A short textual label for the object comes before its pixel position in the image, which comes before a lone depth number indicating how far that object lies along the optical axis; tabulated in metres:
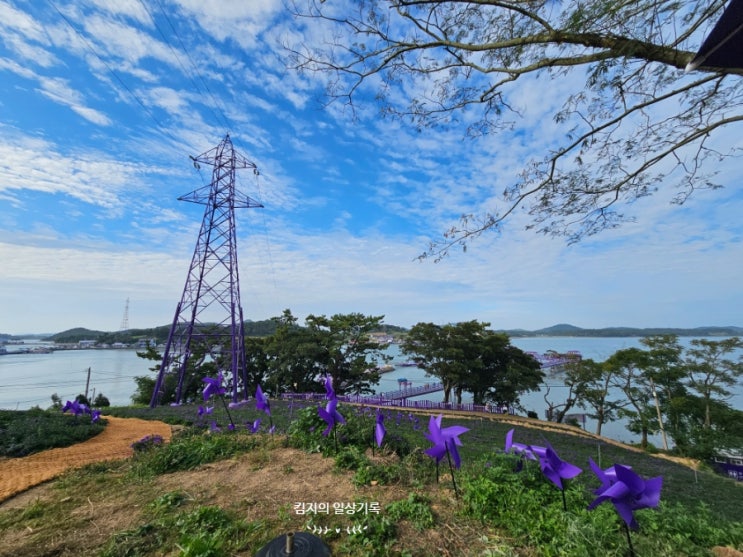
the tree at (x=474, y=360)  17.69
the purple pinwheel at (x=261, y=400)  4.07
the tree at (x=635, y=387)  16.11
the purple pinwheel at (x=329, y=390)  3.15
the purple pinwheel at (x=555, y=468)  1.67
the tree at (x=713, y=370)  14.23
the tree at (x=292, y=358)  18.42
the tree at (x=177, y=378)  18.03
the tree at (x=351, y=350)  18.48
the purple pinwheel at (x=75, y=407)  7.97
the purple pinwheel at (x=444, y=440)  2.13
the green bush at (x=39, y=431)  6.61
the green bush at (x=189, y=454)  3.53
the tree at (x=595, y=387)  17.94
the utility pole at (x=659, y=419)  15.54
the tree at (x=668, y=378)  15.18
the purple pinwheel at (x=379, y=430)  2.75
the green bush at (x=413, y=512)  1.99
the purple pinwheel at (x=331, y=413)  3.00
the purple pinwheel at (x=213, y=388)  3.93
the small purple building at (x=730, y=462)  12.88
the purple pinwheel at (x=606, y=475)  1.42
